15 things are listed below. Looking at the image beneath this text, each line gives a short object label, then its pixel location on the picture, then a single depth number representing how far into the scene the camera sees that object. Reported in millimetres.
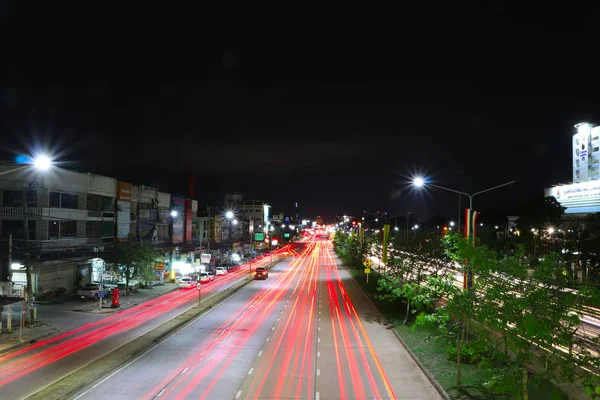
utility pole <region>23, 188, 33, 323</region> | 28484
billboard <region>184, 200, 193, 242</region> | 82456
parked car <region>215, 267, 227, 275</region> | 70062
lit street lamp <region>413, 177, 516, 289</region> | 15891
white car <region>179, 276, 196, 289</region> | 54081
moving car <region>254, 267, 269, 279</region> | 62344
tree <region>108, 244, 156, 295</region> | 45375
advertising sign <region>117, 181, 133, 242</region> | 59281
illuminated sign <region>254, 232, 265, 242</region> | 123419
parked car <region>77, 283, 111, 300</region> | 41125
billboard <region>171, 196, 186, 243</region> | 77375
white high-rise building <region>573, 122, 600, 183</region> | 89438
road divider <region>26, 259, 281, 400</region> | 17047
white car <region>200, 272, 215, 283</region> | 60056
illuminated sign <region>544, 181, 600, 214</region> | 80125
